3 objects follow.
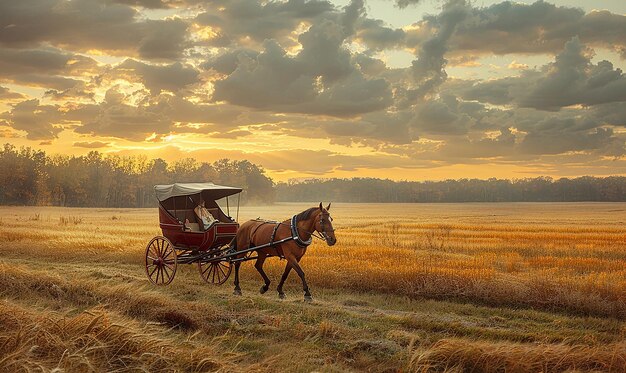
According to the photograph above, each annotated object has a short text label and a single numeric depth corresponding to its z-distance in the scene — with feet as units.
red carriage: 50.47
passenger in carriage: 53.47
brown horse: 43.96
